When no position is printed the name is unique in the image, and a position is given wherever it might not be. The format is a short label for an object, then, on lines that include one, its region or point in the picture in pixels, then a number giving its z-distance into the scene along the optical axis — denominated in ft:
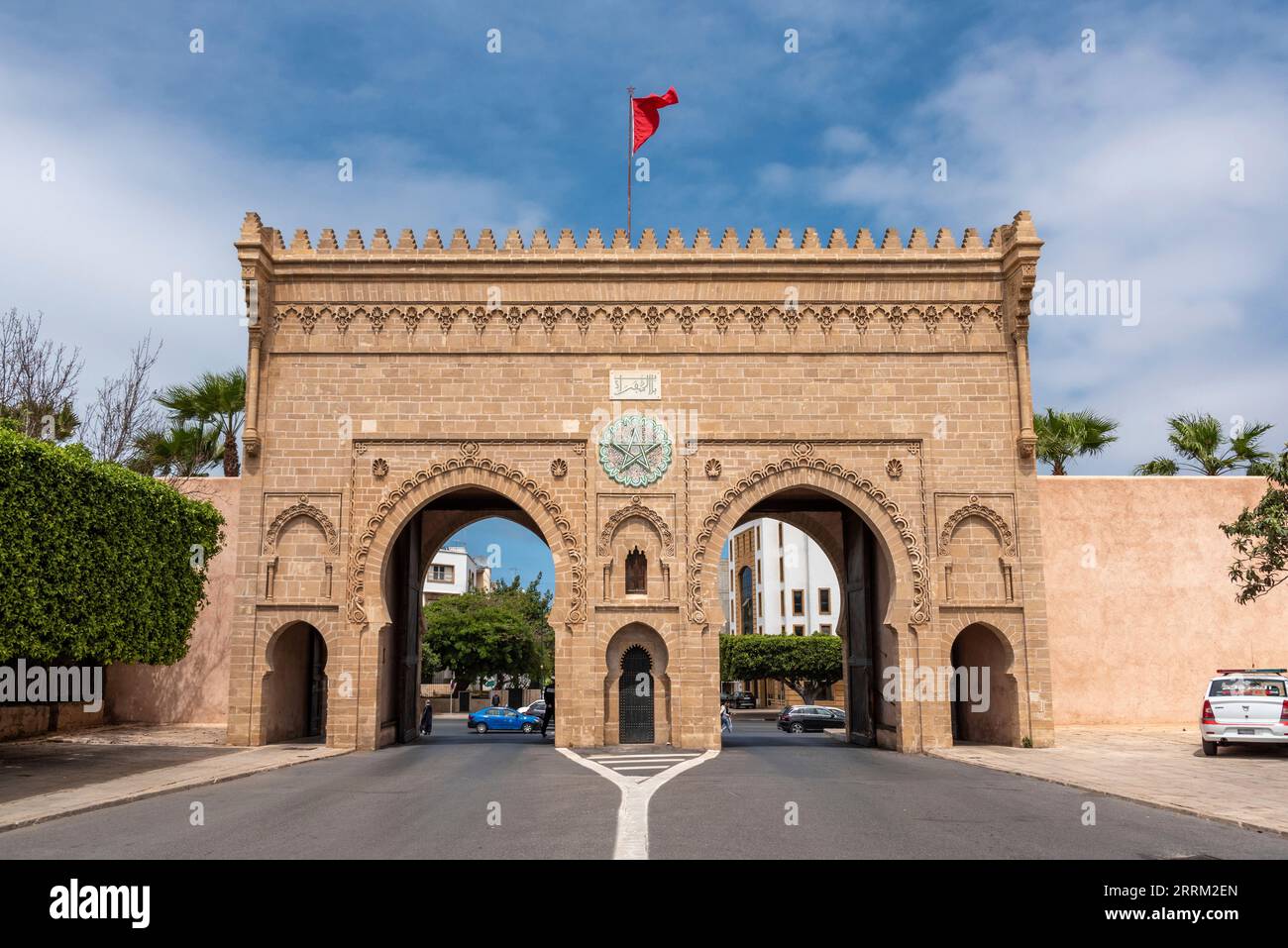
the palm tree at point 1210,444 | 87.20
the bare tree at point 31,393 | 84.69
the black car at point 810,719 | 114.42
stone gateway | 67.51
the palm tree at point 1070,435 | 92.17
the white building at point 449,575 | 246.47
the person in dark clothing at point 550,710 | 94.04
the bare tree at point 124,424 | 91.25
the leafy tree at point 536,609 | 180.36
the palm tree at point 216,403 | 86.63
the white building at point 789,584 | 211.82
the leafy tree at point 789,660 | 177.06
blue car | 111.96
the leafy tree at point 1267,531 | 58.39
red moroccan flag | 78.33
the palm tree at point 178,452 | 89.15
